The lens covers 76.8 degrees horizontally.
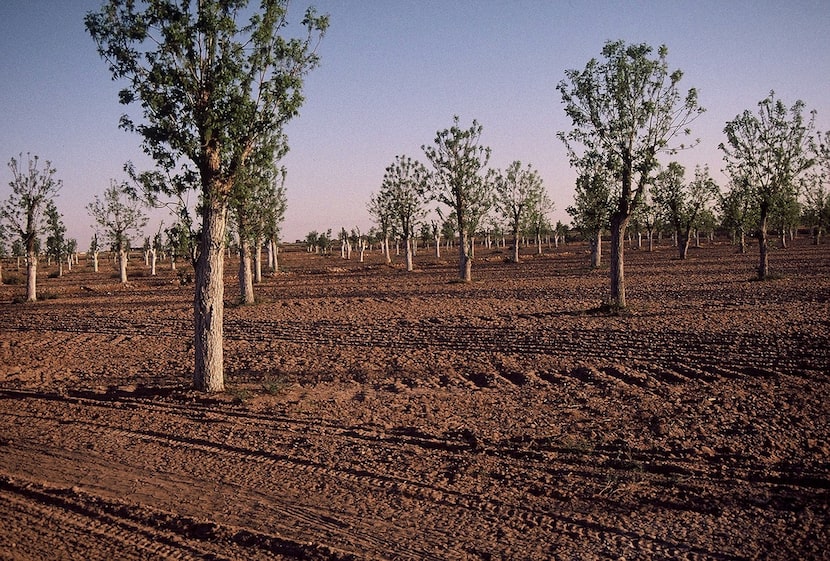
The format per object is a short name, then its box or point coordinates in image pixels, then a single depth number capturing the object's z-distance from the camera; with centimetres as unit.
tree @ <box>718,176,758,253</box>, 2736
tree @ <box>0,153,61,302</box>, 2966
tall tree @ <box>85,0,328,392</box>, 980
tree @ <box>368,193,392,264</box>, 4975
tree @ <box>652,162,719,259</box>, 4978
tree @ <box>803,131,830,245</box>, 5299
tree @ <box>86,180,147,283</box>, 4519
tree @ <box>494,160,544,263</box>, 4862
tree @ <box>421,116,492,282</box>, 3344
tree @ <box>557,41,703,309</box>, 1806
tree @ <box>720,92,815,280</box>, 2580
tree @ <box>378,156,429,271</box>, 4750
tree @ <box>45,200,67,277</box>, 3175
